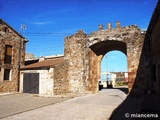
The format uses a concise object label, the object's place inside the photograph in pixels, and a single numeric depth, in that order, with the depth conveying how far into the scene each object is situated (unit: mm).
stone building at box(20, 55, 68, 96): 14828
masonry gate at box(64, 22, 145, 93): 14695
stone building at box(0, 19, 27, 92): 16766
